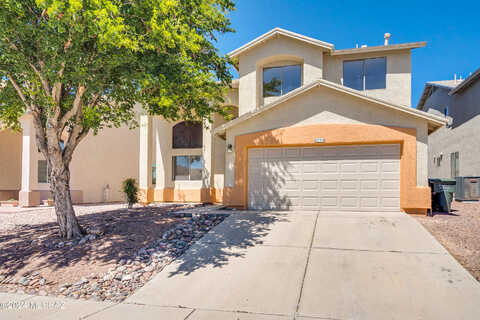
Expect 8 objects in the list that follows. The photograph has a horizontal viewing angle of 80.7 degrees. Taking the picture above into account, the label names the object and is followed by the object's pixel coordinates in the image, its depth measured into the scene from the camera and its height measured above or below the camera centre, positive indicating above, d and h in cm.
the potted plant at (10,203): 1620 -221
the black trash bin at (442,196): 1017 -95
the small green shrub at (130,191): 1305 -113
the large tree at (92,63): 593 +257
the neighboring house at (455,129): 1593 +262
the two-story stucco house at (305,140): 979 +115
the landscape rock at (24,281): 569 -235
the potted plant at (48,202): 1615 -207
